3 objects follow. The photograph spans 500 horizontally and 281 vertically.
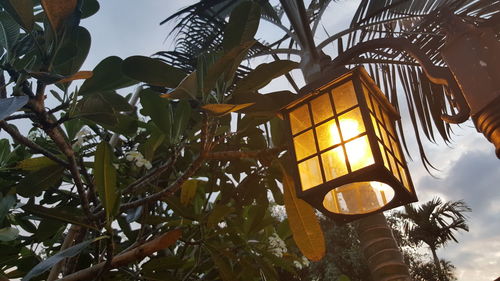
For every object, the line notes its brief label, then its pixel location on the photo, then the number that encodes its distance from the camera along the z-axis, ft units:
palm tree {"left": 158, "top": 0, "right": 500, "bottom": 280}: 4.58
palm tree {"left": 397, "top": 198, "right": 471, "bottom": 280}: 35.19
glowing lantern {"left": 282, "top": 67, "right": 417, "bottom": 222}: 2.95
